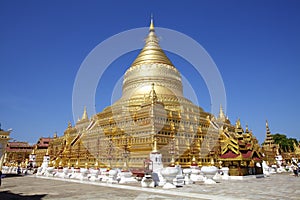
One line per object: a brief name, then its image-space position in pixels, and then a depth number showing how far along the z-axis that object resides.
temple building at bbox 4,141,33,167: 47.79
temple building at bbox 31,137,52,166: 35.97
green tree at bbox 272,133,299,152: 60.68
